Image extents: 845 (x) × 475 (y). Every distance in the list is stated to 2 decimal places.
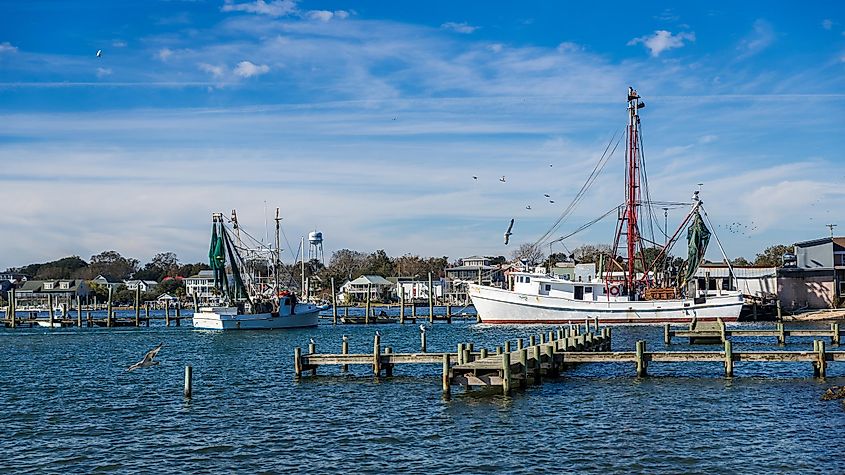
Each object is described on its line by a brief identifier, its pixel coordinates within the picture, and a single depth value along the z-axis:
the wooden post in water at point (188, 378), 32.38
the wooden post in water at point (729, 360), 33.09
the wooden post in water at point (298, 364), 36.28
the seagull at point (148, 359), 31.12
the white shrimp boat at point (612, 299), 75.31
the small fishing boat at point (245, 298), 80.94
